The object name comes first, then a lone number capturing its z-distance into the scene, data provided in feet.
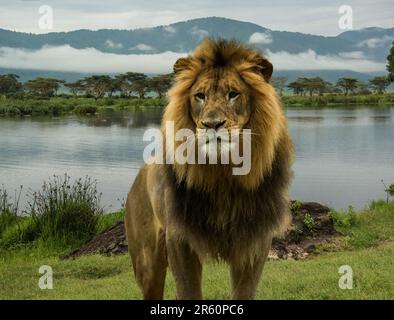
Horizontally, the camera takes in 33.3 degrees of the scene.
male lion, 14.80
